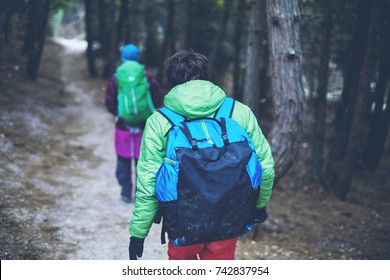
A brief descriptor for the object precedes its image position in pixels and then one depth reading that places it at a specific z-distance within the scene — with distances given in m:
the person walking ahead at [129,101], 5.38
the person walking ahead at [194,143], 2.64
